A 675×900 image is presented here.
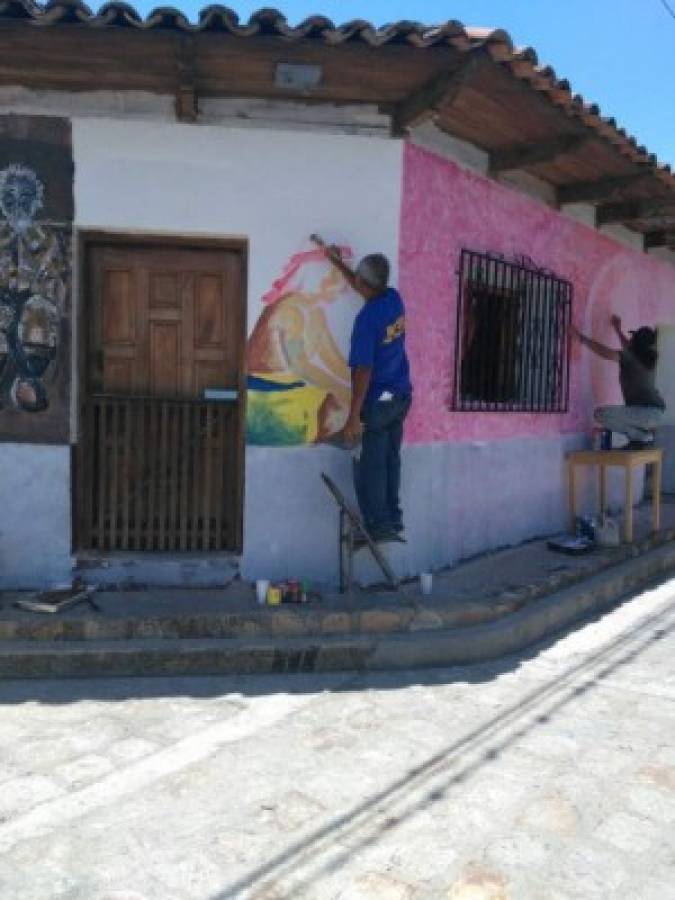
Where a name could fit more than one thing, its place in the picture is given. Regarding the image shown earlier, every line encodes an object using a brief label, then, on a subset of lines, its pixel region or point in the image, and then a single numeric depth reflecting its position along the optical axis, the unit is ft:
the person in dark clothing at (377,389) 16.46
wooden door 17.22
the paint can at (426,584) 17.29
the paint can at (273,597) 15.97
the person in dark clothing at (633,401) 24.43
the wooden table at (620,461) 22.79
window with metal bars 20.30
